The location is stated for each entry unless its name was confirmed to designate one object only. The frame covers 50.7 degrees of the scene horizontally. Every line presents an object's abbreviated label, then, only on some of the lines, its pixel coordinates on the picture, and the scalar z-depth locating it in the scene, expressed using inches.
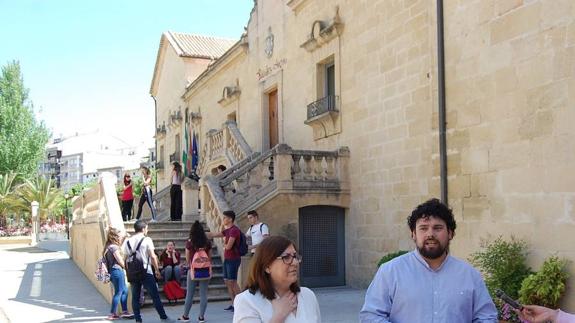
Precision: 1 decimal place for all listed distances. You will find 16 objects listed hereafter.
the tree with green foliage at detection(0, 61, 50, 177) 1800.0
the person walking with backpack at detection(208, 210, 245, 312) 391.9
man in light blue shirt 127.0
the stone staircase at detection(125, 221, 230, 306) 454.9
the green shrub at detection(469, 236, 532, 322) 303.7
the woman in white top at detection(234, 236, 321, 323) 118.0
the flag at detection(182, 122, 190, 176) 994.5
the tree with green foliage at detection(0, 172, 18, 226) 1444.4
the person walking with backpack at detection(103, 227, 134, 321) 395.5
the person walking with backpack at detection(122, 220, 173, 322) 372.5
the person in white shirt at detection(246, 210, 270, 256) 416.5
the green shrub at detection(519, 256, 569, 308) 284.4
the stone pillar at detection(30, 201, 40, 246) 1327.0
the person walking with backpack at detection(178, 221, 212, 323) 366.6
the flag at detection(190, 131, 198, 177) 932.1
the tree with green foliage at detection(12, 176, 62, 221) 1491.1
